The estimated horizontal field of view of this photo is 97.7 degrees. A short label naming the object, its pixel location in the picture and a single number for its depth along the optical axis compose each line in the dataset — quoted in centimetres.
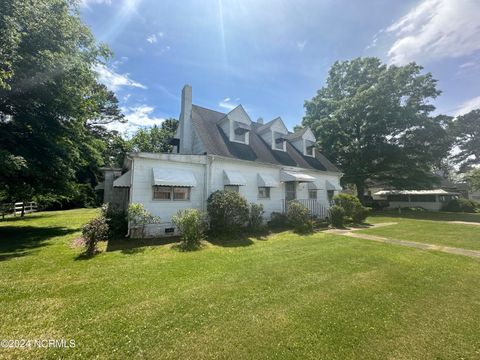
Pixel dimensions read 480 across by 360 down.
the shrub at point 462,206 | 2870
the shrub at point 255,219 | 1241
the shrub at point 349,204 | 1611
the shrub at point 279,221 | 1448
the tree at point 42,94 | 1004
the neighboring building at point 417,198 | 3246
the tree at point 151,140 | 3778
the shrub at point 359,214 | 1623
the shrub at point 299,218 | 1290
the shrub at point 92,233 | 799
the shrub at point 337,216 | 1466
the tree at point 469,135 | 4000
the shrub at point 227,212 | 1146
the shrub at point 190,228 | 932
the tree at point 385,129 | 2761
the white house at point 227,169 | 1131
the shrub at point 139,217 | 1021
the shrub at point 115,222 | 1081
